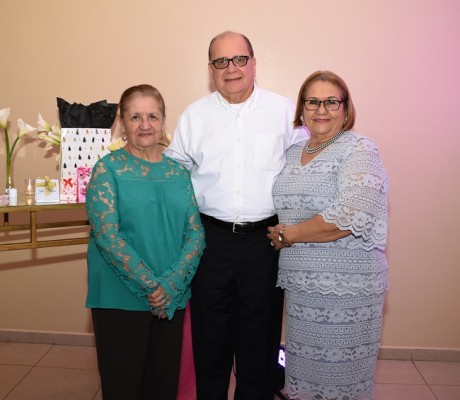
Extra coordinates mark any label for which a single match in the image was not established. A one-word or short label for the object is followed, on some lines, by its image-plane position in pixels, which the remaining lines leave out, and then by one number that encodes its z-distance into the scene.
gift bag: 2.45
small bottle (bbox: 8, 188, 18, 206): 2.31
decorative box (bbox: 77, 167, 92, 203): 2.46
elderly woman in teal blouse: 1.98
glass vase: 2.38
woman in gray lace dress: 1.90
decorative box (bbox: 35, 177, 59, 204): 2.38
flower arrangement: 2.44
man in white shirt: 2.26
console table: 2.14
